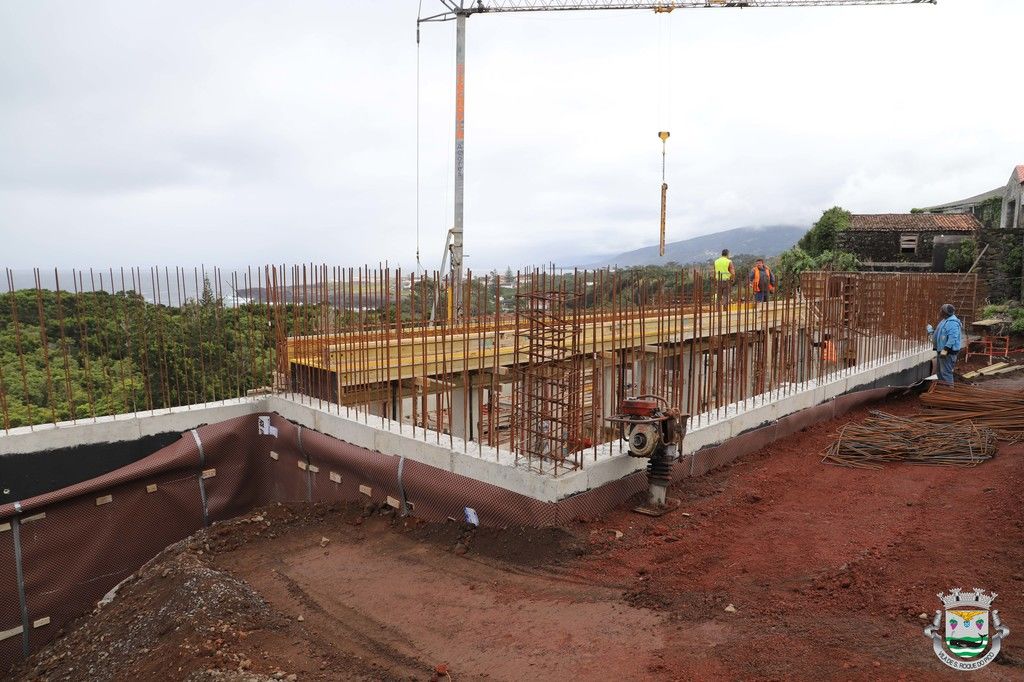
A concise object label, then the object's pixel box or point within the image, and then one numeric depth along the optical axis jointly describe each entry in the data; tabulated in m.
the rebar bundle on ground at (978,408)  8.70
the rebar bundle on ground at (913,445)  7.71
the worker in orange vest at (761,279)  12.59
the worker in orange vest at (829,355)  10.73
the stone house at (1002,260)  26.81
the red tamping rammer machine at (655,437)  6.00
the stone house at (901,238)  31.80
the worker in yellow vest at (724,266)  13.05
